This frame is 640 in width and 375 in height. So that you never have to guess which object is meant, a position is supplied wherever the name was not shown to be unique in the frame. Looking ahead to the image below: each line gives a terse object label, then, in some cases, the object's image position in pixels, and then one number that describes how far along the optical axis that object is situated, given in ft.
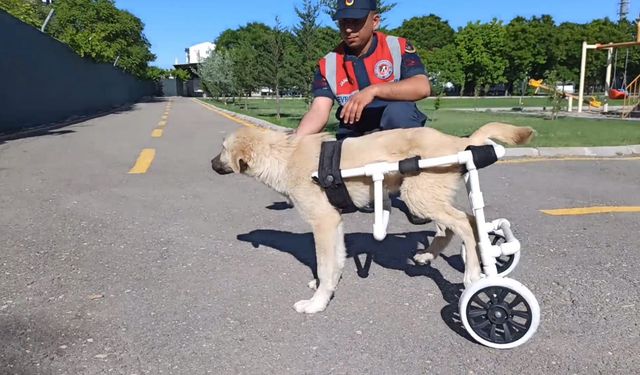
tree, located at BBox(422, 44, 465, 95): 242.17
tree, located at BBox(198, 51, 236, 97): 131.85
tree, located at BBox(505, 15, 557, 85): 232.32
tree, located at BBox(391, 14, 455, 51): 286.87
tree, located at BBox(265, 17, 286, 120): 71.00
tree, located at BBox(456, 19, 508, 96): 236.43
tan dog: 9.55
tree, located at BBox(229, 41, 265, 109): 86.83
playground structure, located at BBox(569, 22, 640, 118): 73.67
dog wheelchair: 8.41
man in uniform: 11.26
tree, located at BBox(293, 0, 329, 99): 58.54
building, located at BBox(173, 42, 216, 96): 362.53
